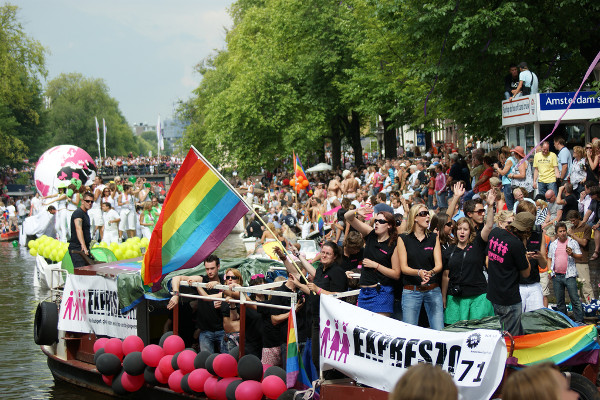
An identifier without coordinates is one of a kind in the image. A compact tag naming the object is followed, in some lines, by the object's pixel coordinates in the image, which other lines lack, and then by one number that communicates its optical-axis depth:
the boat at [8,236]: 38.58
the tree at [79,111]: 99.25
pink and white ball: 32.22
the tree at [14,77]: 58.03
